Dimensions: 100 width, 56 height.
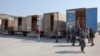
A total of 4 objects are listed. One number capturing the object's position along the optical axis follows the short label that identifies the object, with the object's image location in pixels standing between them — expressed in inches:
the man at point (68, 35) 257.8
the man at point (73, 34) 215.1
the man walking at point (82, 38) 167.7
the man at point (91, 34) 215.6
